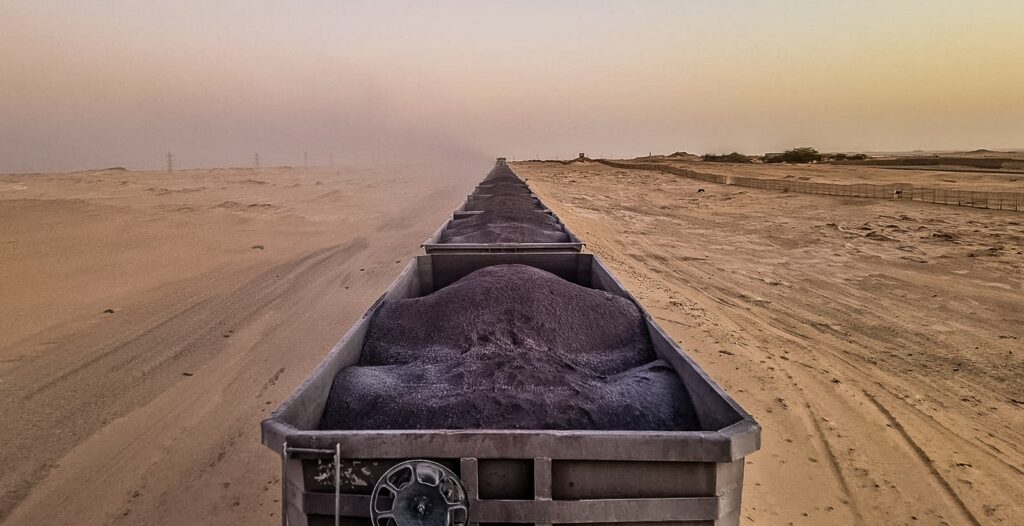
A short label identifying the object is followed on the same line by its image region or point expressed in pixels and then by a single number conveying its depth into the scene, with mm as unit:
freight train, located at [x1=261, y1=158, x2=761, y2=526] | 2191
